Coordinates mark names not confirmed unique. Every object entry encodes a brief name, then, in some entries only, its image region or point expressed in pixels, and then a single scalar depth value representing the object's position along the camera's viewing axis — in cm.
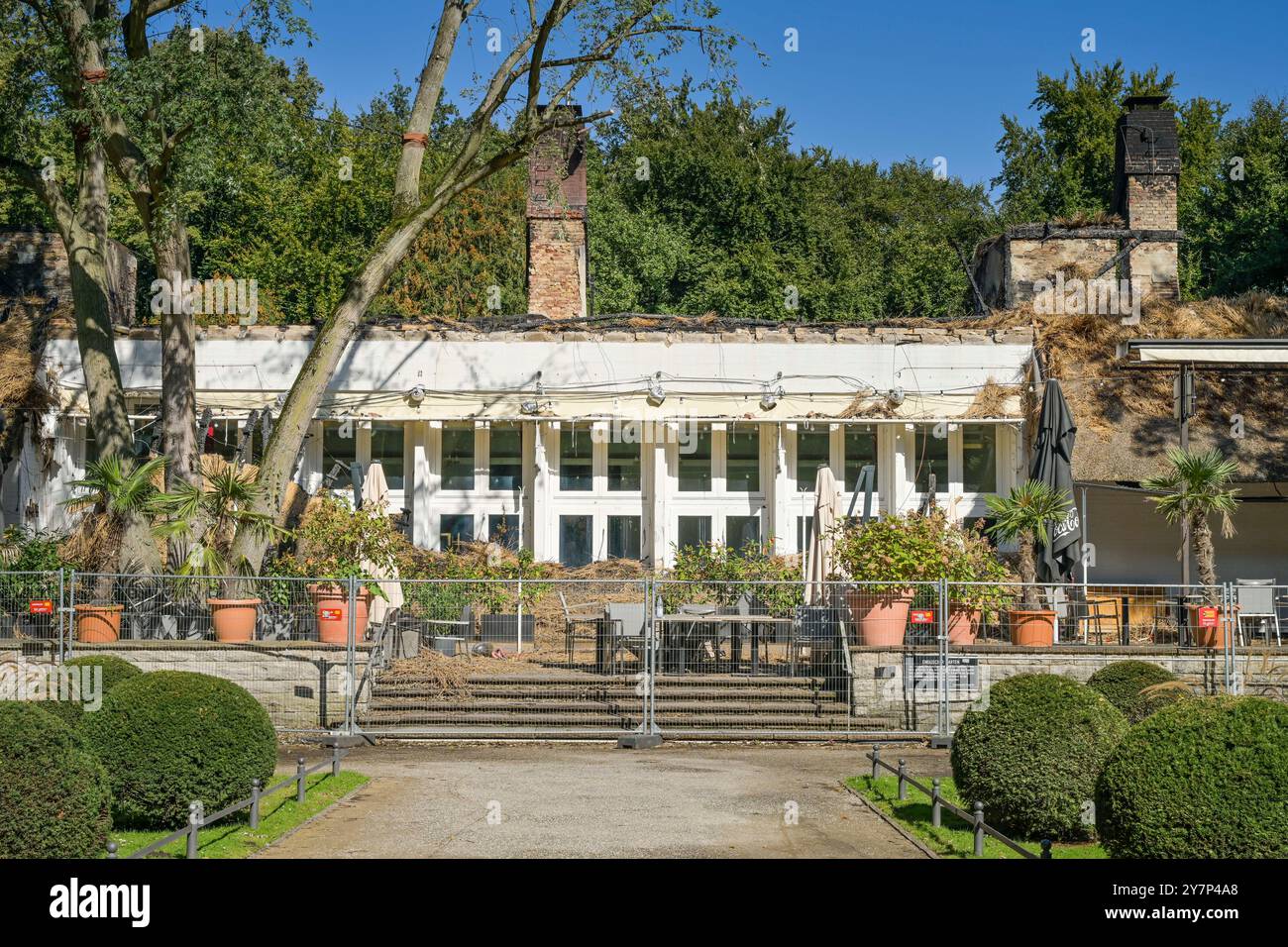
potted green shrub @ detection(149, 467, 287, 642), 1734
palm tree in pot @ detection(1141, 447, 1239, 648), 1828
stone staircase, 1683
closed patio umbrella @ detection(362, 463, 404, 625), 1929
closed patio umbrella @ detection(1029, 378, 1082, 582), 2005
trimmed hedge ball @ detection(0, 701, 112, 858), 830
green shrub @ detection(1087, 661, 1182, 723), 1413
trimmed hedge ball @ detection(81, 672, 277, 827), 1092
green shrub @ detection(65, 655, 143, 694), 1405
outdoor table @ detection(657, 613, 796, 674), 1706
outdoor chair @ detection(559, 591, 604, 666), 1831
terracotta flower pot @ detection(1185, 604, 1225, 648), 1794
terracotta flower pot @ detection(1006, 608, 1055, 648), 1786
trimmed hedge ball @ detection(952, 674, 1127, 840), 1083
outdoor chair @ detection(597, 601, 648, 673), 1800
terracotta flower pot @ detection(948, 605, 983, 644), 1788
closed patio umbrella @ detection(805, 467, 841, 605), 2014
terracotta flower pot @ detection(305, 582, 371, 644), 1752
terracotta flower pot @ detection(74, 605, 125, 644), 1733
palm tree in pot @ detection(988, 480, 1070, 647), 1789
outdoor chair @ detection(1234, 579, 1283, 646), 1833
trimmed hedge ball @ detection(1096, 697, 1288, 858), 791
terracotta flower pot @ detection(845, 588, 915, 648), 1764
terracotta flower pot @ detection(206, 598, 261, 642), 1731
